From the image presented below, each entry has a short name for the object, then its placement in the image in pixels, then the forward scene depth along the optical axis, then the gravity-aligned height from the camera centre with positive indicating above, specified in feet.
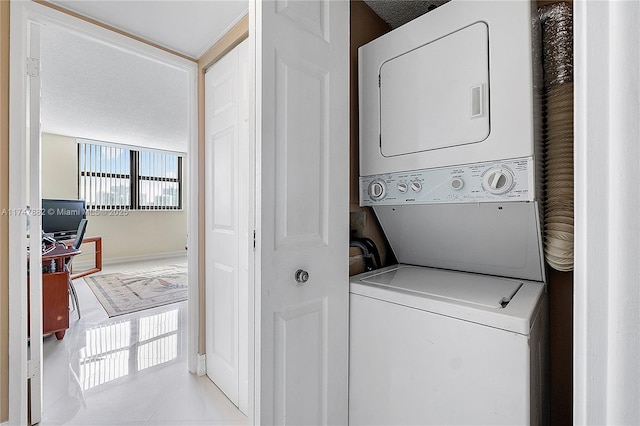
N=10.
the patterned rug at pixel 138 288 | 12.49 -3.70
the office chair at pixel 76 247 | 9.98 -1.31
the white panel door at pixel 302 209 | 3.51 +0.05
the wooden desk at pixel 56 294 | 8.93 -2.44
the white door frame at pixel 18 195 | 5.18 +0.31
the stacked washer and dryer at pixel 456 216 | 3.13 -0.05
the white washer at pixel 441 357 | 2.92 -1.60
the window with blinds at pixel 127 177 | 20.83 +2.71
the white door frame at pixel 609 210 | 0.89 +0.01
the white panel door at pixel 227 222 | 6.20 -0.19
